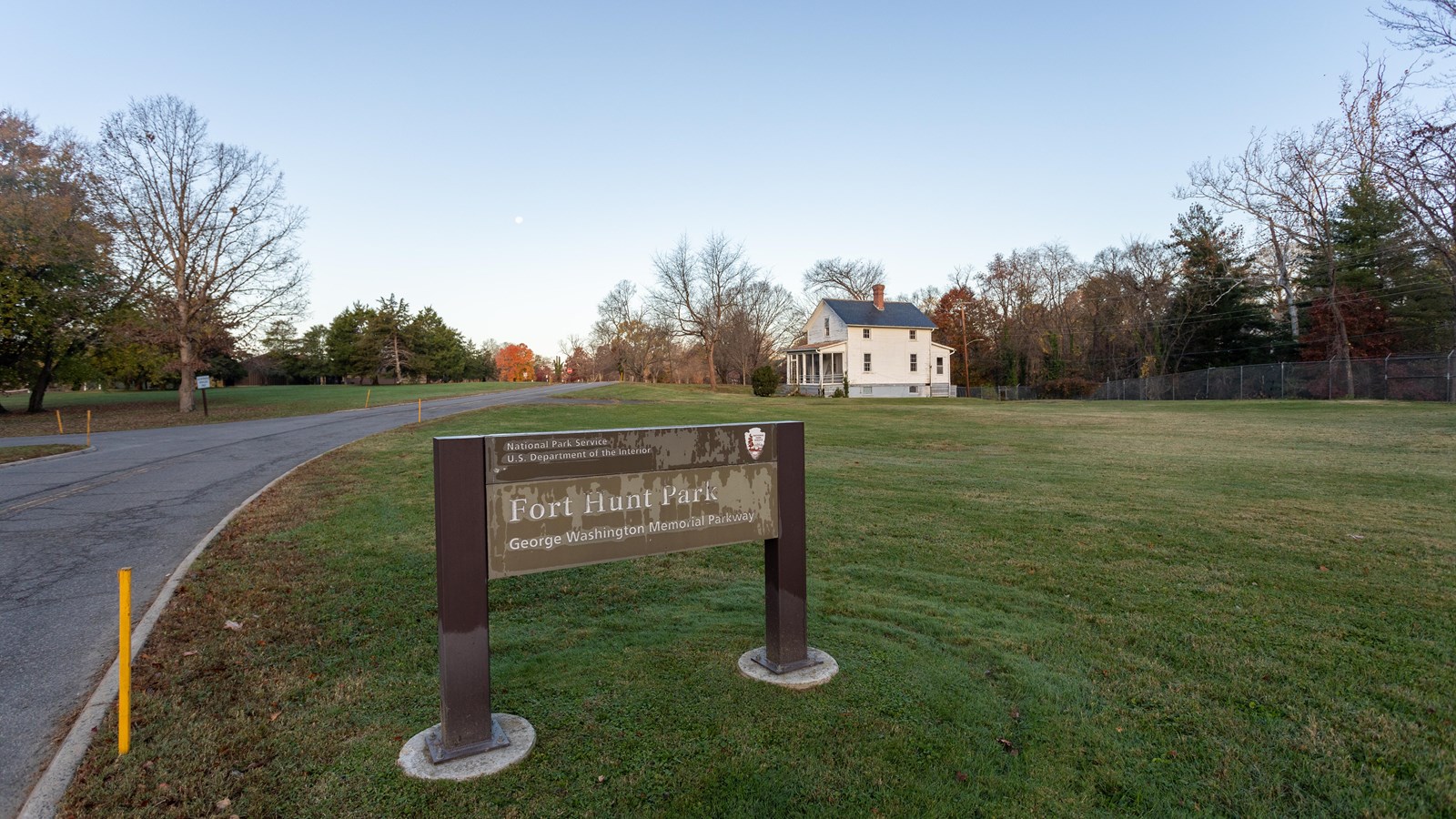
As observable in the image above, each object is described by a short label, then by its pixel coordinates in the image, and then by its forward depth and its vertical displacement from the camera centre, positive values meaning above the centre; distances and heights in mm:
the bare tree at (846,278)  71625 +11599
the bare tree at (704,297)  61375 +8458
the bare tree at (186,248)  28812 +6712
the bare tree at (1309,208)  36625 +9663
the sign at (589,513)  3102 -604
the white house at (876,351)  48531 +2594
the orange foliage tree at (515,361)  111688 +5457
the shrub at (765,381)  41844 +513
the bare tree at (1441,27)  11930 +6309
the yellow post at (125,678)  3123 -1259
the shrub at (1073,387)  53344 -302
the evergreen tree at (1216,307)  46125 +5082
